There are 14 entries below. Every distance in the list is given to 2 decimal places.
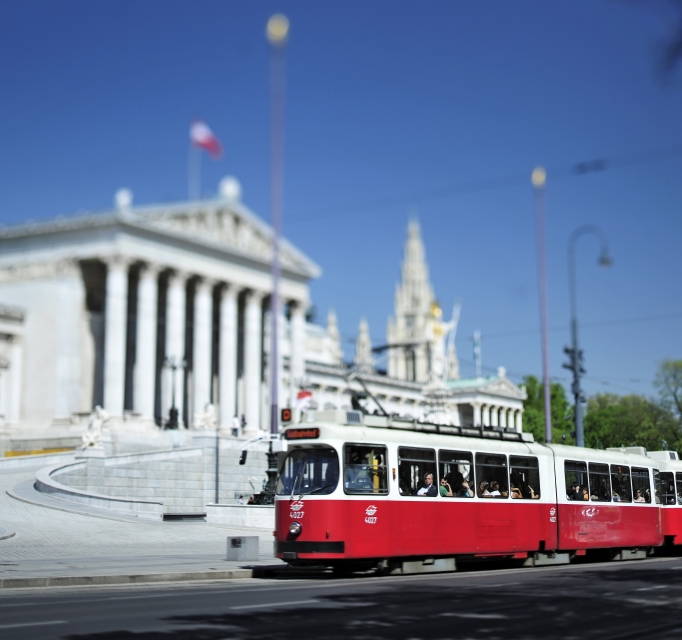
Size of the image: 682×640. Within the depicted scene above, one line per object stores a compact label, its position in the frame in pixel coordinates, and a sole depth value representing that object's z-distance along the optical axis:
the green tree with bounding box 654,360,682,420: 88.78
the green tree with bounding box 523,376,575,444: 123.06
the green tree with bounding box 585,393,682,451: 89.25
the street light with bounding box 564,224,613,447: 44.66
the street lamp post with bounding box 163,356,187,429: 62.12
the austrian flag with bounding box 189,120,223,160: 70.88
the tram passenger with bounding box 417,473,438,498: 23.37
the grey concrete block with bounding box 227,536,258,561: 25.53
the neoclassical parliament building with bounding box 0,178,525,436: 71.38
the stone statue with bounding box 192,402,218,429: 59.72
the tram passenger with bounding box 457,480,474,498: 24.31
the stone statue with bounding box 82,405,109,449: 50.47
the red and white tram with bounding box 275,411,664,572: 21.91
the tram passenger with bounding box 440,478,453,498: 23.81
